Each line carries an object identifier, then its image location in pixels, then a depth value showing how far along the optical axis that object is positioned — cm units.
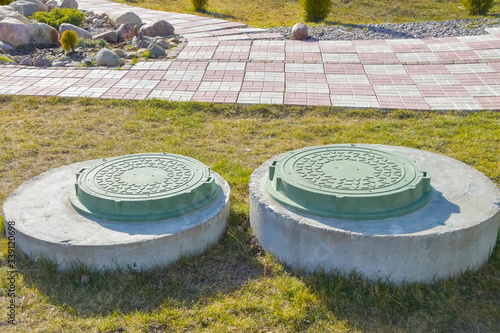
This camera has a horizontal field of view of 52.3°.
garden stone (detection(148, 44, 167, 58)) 862
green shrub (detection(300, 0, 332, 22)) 1271
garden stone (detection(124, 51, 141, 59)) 878
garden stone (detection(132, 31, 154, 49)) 947
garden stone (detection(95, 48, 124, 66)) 823
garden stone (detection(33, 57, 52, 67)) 839
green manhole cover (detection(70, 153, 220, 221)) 304
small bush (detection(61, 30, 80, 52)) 907
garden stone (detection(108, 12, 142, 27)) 1172
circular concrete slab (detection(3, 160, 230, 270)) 288
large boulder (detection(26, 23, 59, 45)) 1006
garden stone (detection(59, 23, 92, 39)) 1049
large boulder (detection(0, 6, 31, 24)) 1088
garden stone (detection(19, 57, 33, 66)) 849
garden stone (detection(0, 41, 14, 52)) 968
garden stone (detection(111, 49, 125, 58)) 888
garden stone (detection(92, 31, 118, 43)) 1040
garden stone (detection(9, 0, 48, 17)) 1280
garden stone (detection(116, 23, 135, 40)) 1073
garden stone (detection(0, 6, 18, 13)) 1126
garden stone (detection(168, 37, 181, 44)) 995
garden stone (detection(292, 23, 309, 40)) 980
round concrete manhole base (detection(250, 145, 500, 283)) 275
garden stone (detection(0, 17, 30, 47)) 990
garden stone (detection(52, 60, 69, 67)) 832
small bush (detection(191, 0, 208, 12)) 1485
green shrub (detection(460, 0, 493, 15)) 1280
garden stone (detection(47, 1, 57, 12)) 1371
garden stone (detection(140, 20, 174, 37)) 1059
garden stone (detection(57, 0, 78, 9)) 1362
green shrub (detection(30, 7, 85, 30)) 1129
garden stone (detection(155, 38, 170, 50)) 934
